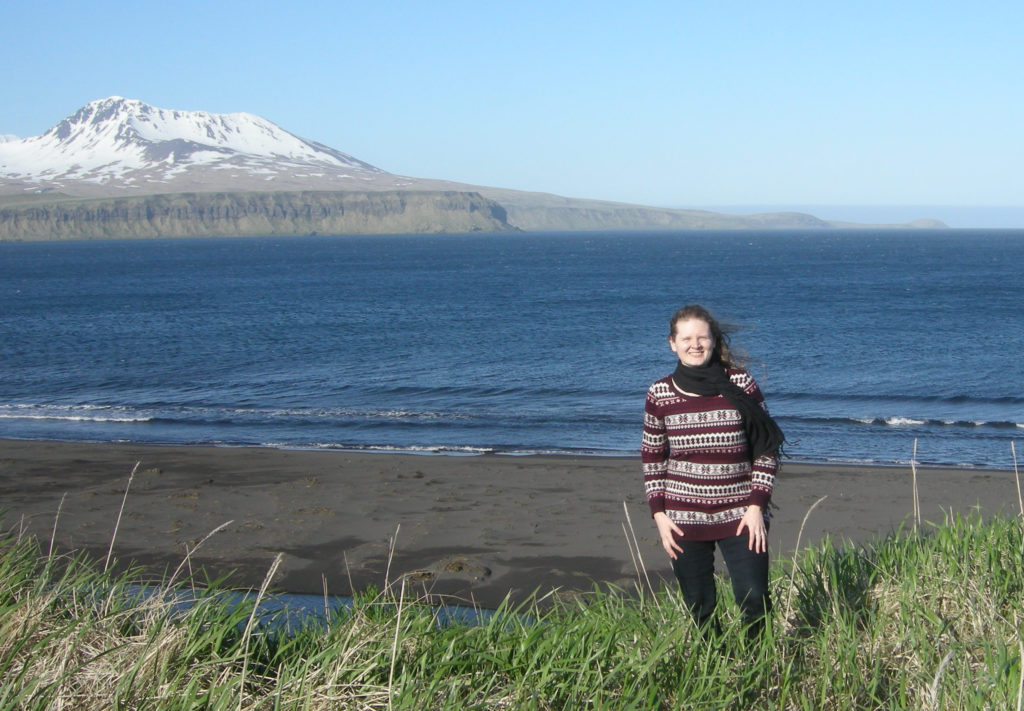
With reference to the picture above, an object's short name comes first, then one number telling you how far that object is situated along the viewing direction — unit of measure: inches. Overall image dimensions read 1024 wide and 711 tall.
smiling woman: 165.6
